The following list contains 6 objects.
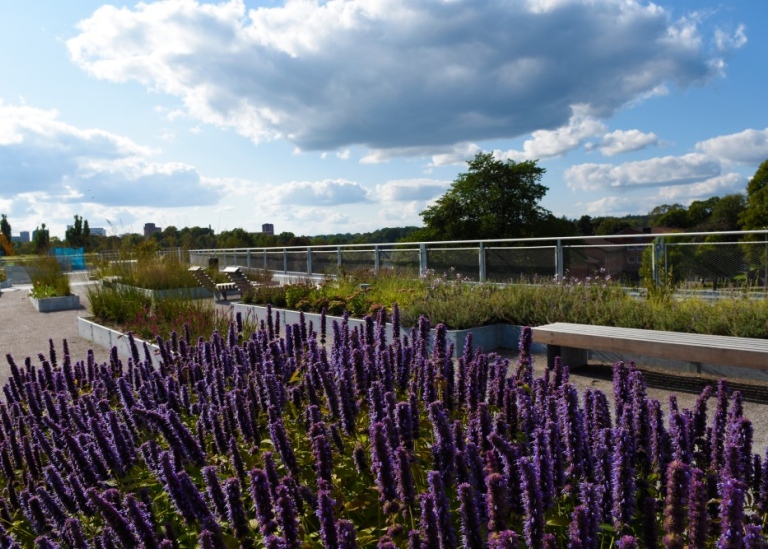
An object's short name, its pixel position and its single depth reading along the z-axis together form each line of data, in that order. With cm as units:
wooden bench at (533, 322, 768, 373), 609
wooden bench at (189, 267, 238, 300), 1838
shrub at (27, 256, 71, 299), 1956
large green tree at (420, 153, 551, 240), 4450
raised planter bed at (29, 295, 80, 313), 1850
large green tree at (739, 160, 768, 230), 4556
